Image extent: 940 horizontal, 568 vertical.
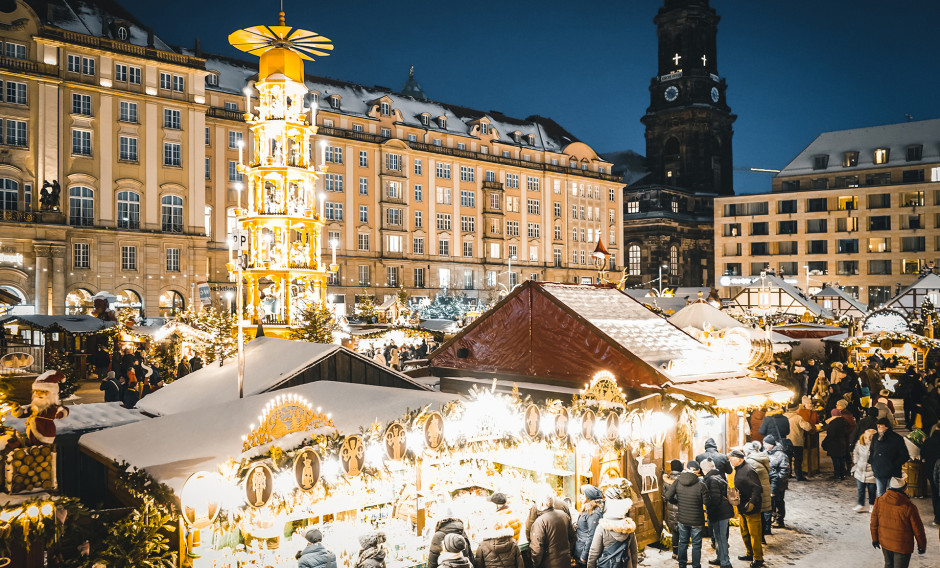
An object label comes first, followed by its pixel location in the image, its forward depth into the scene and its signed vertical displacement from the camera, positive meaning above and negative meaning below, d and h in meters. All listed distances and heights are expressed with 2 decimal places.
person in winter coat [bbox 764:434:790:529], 10.85 -3.09
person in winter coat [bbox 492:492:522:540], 7.21 -2.40
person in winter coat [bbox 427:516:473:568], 6.92 -2.52
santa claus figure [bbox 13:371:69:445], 5.90 -1.14
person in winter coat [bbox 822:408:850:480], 13.86 -3.20
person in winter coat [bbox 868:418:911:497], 11.05 -2.78
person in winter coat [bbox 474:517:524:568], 6.79 -2.66
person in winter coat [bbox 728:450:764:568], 9.30 -3.03
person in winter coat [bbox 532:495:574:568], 7.44 -2.79
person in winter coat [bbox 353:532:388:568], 6.92 -2.75
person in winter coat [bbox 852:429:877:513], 11.73 -3.20
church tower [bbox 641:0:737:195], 85.31 +21.47
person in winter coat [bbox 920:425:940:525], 10.96 -2.95
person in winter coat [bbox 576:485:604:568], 7.84 -2.72
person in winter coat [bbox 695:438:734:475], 9.77 -2.48
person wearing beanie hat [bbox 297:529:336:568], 6.63 -2.61
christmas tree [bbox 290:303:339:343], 15.87 -1.04
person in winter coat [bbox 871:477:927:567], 8.14 -2.89
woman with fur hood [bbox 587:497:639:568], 7.38 -2.68
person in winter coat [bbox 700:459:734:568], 9.03 -2.94
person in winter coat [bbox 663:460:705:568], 8.88 -2.95
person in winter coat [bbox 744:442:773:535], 9.90 -2.70
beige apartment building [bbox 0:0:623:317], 41.22 +7.86
